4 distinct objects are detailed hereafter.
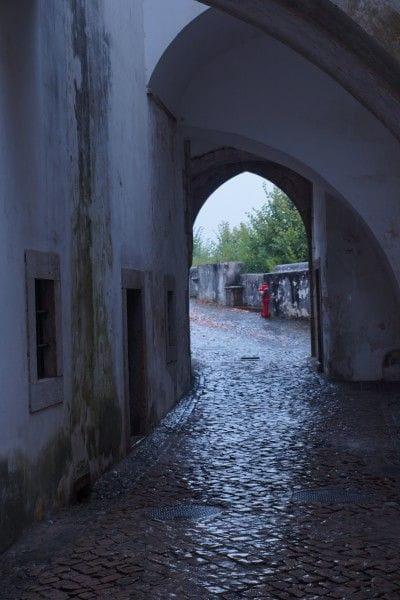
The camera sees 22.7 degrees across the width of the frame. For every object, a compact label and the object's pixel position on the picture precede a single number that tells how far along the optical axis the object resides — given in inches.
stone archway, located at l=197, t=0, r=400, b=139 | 208.8
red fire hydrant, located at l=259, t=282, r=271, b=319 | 1154.7
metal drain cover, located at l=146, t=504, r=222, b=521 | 265.0
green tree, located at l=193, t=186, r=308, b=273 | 1593.3
